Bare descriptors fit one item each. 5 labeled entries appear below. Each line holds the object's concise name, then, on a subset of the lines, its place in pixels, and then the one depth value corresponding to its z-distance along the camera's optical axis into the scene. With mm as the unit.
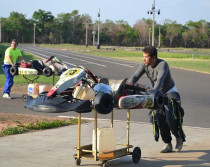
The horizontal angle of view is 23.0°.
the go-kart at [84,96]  6520
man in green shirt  16297
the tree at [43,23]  174625
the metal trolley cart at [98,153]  7156
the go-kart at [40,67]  14938
